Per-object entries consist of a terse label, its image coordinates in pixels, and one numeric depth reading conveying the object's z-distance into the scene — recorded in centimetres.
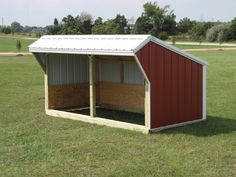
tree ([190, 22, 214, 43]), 9409
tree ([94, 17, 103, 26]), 10156
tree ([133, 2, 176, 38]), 10275
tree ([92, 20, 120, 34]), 9006
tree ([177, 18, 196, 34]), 10894
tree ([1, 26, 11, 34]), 13962
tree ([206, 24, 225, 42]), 8850
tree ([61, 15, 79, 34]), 9143
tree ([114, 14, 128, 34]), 10062
